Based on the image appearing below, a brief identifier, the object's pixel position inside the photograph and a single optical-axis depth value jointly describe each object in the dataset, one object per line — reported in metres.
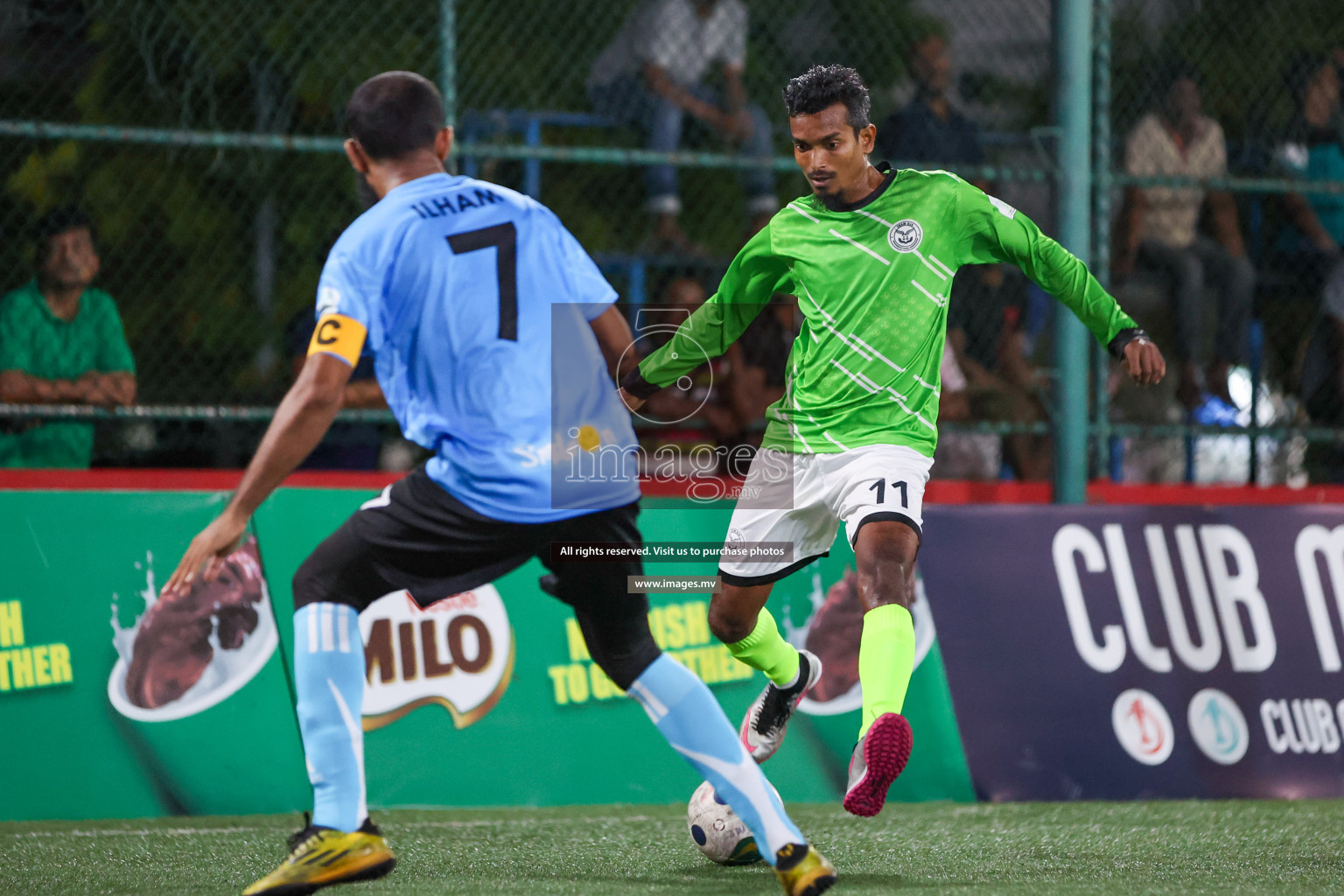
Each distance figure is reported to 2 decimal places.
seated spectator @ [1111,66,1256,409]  16.22
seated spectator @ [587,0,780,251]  15.87
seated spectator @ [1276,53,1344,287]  16.14
